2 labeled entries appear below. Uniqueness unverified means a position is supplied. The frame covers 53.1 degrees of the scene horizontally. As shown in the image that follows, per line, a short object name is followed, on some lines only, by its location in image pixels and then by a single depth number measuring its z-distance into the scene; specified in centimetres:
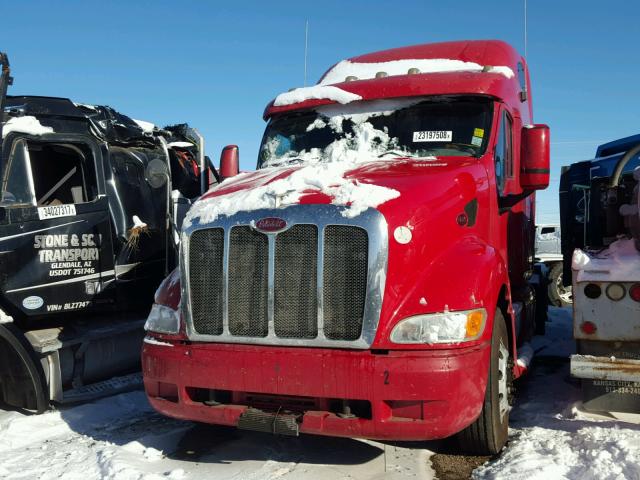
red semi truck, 376
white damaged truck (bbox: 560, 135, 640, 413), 437
